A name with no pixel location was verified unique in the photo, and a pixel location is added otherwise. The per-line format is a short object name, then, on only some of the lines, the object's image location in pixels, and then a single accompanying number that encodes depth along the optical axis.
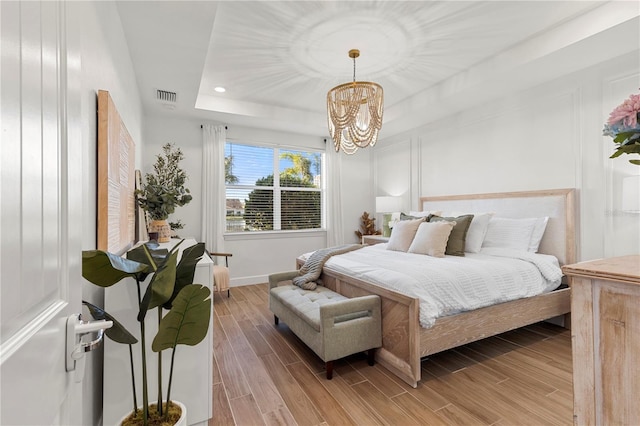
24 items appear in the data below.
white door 0.41
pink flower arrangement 0.88
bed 2.04
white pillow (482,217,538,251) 3.16
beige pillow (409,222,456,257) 3.02
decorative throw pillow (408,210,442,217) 3.85
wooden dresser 0.91
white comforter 2.14
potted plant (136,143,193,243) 2.47
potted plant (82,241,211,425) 1.00
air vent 3.44
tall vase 2.59
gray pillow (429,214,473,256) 3.14
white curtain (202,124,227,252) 4.48
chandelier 2.90
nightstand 4.87
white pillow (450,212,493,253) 3.28
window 4.89
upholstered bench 2.09
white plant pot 1.15
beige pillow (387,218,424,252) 3.39
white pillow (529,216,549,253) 3.14
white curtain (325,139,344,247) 5.49
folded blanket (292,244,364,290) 3.02
